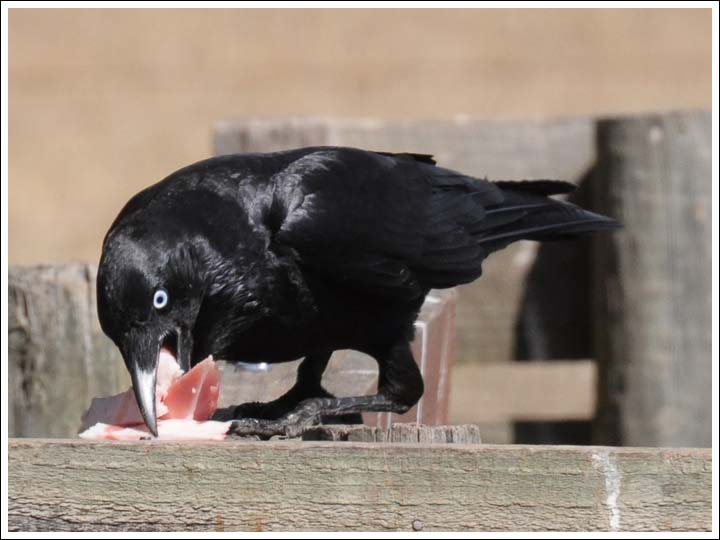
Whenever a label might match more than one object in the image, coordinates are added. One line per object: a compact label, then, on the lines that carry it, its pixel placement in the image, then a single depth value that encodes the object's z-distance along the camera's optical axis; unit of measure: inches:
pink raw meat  291.6
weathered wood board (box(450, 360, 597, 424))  753.0
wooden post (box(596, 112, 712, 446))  426.3
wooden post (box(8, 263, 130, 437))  391.9
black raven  309.7
